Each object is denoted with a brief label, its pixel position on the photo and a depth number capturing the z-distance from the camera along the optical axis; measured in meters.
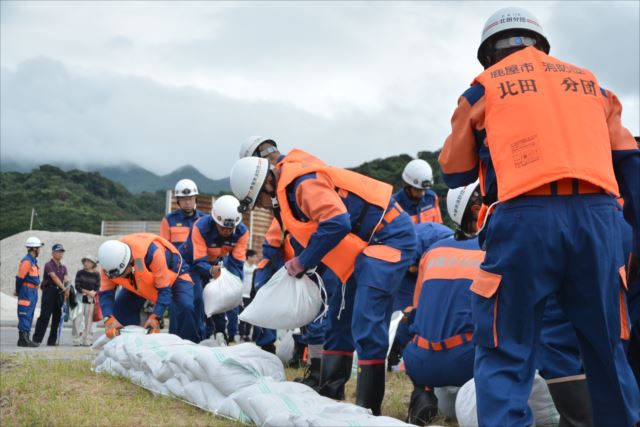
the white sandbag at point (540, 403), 4.39
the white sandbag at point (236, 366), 5.09
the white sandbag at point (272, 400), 4.25
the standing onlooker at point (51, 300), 12.97
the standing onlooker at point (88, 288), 13.56
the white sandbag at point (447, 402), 5.04
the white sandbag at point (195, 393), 5.11
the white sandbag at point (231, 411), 4.59
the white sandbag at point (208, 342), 8.20
